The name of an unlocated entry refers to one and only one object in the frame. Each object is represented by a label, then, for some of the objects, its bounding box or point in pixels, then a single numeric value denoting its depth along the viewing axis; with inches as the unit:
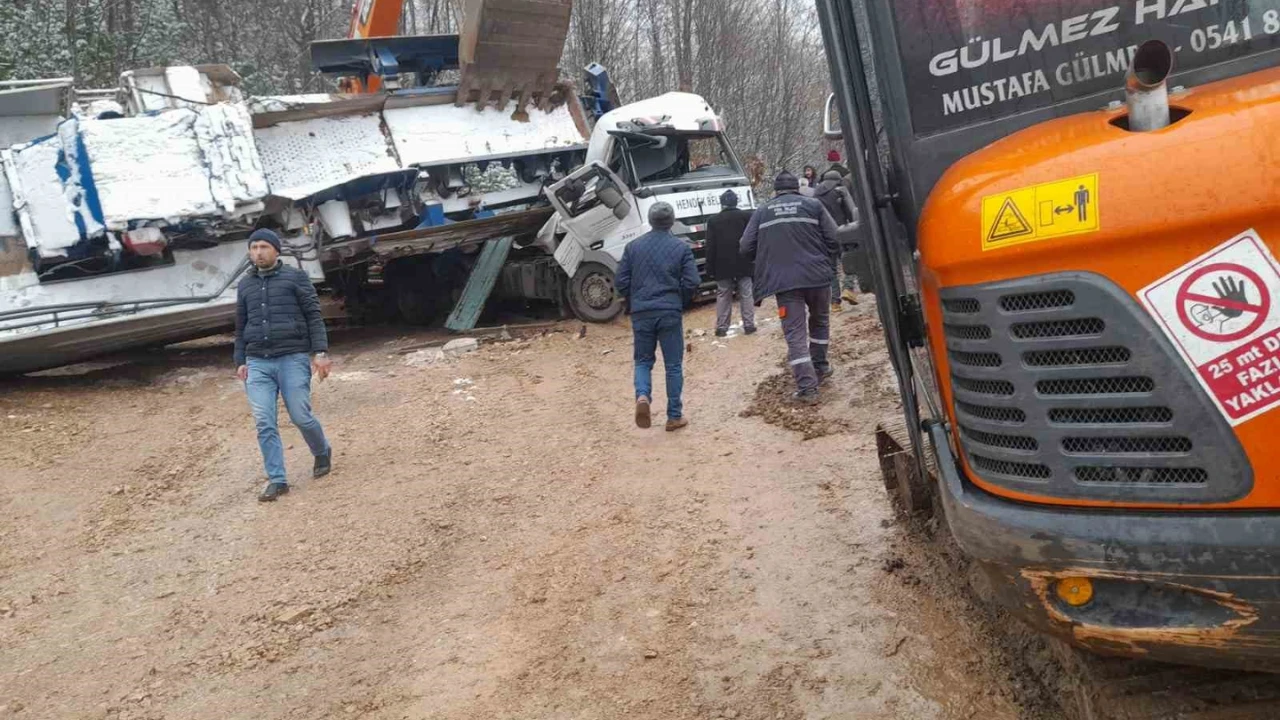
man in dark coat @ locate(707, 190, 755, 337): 385.1
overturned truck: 366.0
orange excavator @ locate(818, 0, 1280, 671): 77.0
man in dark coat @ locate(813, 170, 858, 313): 403.9
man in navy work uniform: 273.3
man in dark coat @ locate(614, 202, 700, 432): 270.8
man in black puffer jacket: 243.1
